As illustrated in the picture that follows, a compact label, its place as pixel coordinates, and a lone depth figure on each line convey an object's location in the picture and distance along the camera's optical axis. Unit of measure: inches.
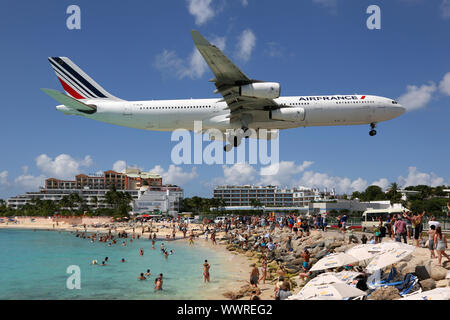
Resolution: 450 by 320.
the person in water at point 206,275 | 1239.5
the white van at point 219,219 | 3626.0
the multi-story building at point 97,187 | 6082.7
